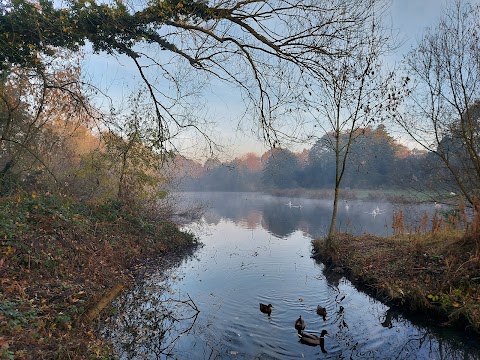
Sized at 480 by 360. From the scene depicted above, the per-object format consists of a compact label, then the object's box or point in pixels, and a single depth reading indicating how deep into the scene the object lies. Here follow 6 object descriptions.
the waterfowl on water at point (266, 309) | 6.52
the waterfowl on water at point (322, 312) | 6.46
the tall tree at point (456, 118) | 9.56
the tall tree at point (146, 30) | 5.35
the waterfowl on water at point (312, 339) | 5.27
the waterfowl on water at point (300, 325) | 5.68
